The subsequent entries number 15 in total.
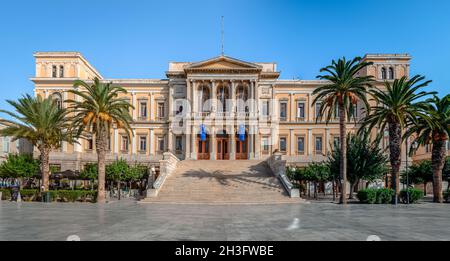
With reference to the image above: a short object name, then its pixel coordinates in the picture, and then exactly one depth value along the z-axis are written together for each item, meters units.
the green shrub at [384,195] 31.89
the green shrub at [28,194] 34.47
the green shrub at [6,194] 35.81
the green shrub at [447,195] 35.44
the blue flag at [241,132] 51.12
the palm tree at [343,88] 31.58
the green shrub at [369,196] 31.72
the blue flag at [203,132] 51.13
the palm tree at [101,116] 32.91
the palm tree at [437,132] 33.84
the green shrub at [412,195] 33.06
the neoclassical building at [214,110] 51.91
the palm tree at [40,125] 34.81
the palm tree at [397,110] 32.47
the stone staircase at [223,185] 32.03
